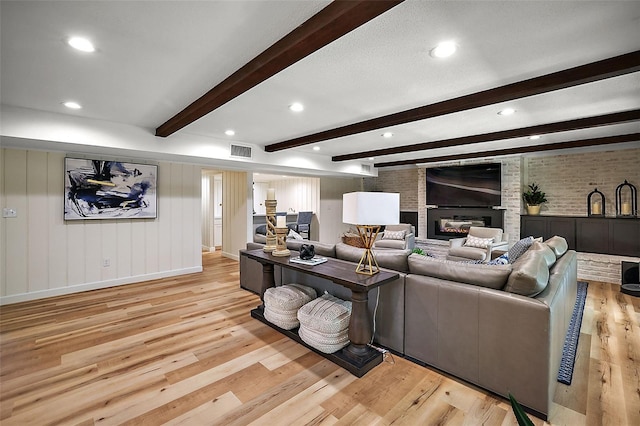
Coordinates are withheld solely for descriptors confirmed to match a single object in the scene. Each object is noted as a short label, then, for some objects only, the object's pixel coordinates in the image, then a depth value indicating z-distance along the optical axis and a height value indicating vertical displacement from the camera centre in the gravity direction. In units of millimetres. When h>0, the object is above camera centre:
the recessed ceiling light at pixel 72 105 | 3078 +1118
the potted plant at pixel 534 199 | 6046 +287
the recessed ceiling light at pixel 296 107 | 3174 +1155
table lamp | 2404 -7
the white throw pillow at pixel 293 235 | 4399 -361
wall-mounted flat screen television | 6480 +629
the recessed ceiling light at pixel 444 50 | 1950 +1107
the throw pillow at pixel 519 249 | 3497 -438
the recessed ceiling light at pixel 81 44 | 1896 +1098
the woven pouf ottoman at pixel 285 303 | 2934 -921
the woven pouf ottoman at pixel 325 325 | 2504 -980
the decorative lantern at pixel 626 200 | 5086 +229
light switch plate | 3772 -21
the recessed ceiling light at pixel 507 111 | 3348 +1171
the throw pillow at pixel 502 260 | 2916 -486
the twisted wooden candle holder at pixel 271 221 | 3444 -112
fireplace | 6586 -184
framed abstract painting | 4219 +321
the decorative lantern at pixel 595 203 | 5398 +184
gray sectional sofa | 1867 -773
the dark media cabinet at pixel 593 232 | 4965 -343
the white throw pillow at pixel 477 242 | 5446 -552
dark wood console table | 2271 -861
